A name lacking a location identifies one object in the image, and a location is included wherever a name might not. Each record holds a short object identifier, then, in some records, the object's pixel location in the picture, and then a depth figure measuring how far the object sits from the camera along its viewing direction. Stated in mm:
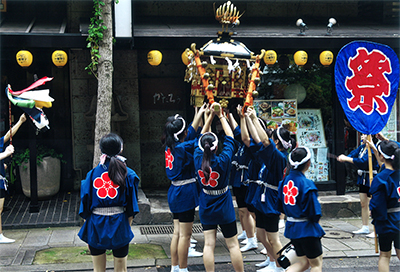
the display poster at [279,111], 9953
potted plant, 8789
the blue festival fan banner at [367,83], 5797
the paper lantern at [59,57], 7961
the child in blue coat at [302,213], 4438
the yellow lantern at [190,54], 5738
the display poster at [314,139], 10102
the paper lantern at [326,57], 8828
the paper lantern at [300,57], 8789
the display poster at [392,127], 10414
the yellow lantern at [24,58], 7801
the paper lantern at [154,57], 8353
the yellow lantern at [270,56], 8547
